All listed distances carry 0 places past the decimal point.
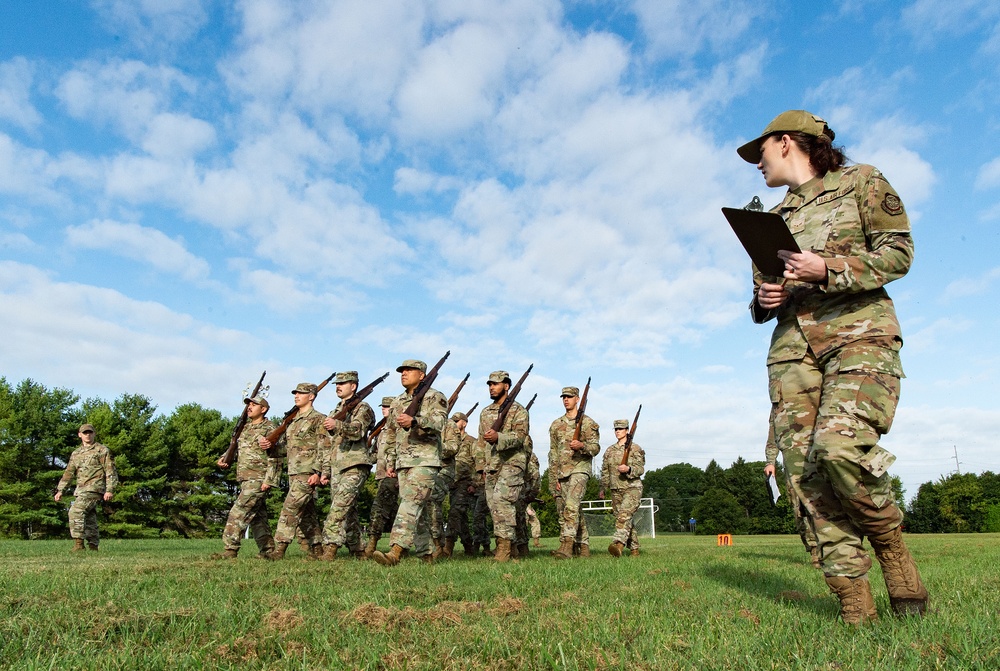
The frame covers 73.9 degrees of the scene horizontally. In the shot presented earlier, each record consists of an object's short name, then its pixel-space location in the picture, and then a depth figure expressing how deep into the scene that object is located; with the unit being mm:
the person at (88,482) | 13477
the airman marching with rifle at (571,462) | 10773
